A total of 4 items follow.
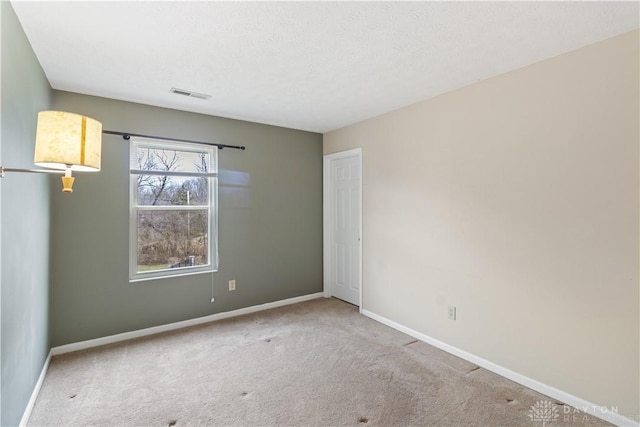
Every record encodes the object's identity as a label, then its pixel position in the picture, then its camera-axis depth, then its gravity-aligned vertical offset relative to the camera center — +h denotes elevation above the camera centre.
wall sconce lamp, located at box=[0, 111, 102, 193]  1.40 +0.35
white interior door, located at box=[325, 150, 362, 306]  4.14 -0.10
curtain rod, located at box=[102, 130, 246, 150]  3.05 +0.85
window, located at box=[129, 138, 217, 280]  3.27 +0.12
